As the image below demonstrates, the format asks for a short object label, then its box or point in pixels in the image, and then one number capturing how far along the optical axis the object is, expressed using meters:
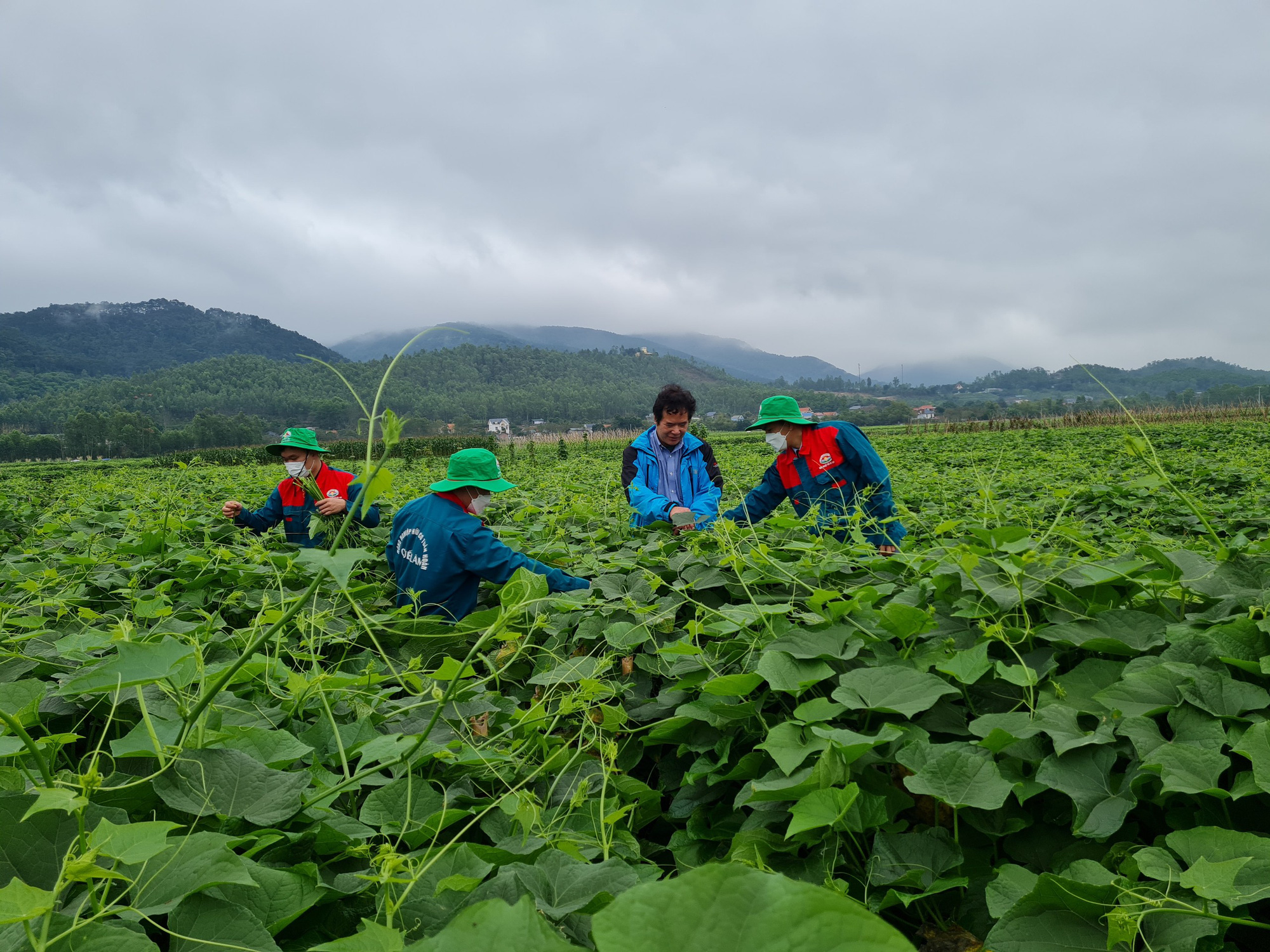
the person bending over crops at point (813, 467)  4.71
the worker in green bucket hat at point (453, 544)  3.38
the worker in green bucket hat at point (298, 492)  5.09
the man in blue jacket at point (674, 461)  5.54
